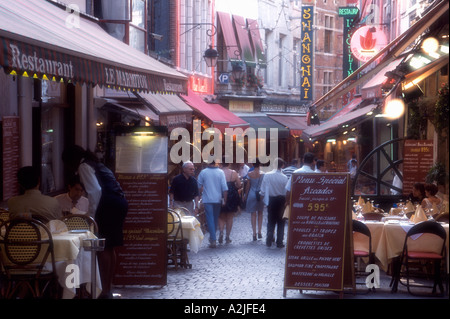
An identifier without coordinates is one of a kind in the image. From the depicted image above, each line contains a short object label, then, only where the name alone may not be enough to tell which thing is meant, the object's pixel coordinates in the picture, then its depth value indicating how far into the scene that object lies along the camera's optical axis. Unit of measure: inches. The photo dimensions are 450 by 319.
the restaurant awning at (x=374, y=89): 625.3
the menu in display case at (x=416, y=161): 567.5
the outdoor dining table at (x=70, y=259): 321.7
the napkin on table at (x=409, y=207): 483.8
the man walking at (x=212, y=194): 605.9
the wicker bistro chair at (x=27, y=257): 313.9
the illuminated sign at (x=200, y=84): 1185.4
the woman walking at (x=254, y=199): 650.2
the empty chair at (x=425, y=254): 380.2
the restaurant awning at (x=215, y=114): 1010.1
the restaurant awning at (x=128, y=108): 706.1
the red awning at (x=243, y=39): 1449.3
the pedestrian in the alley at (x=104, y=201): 350.6
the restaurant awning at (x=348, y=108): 1080.8
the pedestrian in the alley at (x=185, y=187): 575.2
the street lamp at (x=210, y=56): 1046.4
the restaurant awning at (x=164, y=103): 703.1
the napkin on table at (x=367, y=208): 486.9
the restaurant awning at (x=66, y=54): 290.2
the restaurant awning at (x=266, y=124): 1488.7
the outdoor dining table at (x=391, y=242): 415.2
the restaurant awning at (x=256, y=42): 1501.0
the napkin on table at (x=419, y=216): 423.4
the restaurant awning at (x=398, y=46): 334.3
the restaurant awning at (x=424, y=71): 437.0
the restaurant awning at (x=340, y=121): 860.6
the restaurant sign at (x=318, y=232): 372.5
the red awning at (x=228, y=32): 1391.1
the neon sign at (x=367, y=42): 888.3
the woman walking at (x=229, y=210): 634.2
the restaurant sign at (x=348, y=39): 1227.2
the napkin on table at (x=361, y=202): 516.7
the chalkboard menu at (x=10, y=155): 447.5
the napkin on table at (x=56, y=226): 332.2
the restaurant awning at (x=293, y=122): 1549.0
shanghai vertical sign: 1544.0
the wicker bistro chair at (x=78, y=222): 355.6
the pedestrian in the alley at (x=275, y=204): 604.7
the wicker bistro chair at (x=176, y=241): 470.9
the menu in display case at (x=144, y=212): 406.9
